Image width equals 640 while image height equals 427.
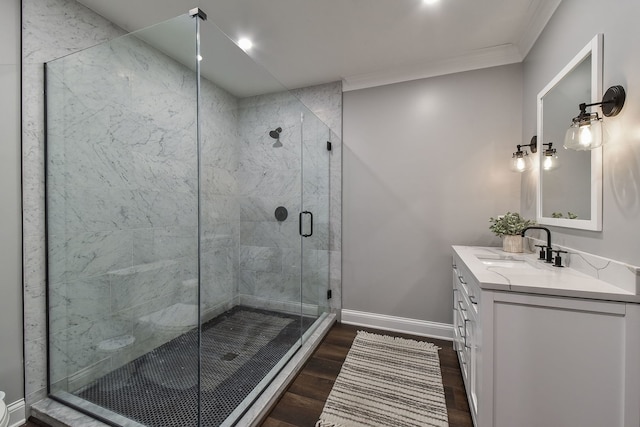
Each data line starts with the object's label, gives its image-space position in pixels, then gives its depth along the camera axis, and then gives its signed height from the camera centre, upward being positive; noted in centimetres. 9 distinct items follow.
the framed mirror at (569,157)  129 +32
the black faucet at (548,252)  160 -25
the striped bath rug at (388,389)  153 -122
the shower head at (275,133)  254 +76
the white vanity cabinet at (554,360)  101 -63
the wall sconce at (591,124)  116 +43
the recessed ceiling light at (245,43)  213 +141
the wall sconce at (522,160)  207 +43
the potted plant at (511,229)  198 -14
